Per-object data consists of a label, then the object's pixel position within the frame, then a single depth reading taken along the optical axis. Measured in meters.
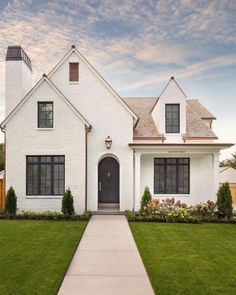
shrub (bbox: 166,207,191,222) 10.20
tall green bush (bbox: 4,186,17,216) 10.81
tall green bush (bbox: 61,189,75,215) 10.69
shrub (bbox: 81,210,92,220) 10.46
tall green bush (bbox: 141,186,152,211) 11.09
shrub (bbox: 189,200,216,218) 10.84
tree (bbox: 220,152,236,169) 39.94
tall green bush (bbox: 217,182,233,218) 10.76
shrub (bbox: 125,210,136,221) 10.33
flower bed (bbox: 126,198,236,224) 10.25
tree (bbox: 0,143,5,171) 29.04
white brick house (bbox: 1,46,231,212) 11.54
